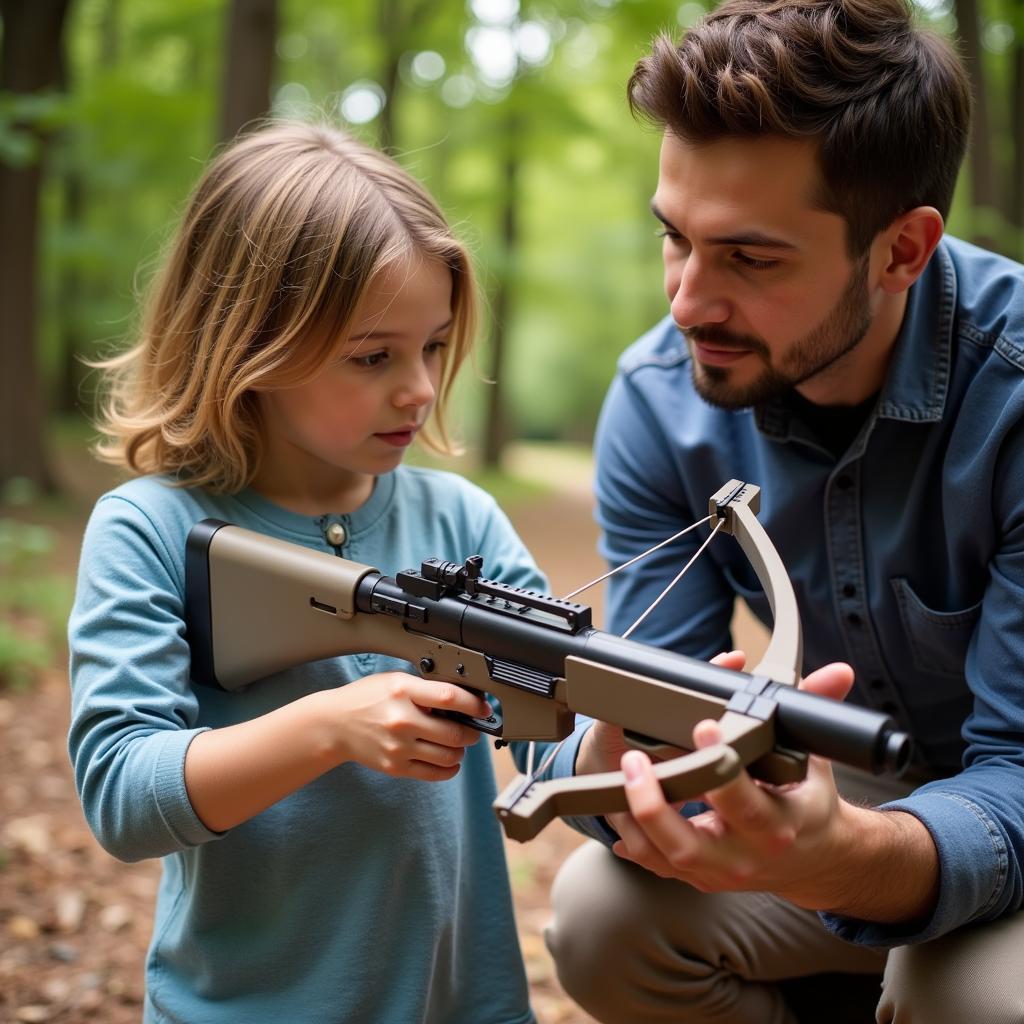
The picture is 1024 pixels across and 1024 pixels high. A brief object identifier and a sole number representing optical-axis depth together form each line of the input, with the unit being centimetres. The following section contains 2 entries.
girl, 174
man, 188
